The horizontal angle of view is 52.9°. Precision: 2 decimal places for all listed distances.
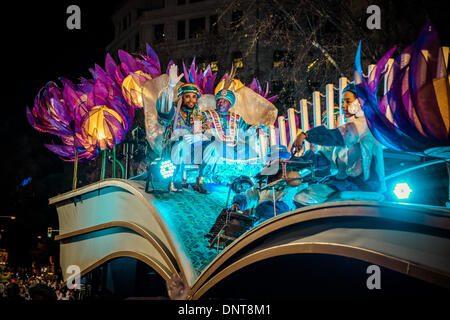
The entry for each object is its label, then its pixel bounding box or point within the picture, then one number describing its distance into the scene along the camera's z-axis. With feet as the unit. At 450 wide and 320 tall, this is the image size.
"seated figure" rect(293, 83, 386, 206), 19.15
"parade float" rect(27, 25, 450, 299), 14.82
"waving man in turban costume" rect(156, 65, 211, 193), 30.01
